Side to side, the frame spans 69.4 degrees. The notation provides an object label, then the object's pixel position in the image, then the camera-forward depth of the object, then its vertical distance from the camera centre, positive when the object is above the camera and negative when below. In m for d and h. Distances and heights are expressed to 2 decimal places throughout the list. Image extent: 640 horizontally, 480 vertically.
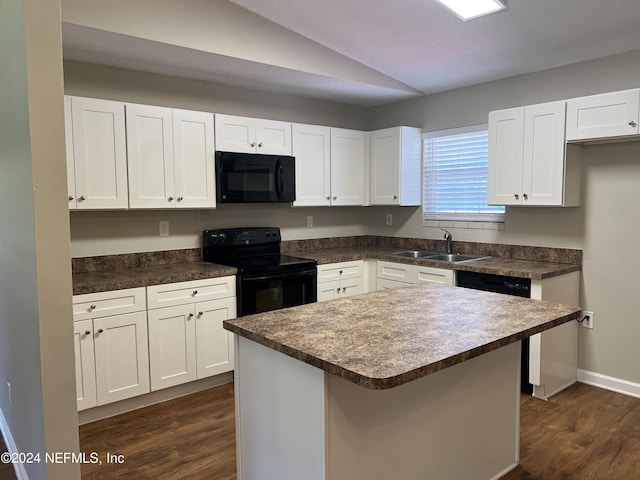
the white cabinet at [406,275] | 3.66 -0.57
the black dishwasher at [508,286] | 3.25 -0.58
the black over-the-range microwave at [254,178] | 3.60 +0.25
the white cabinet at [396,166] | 4.39 +0.40
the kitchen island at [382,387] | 1.54 -0.70
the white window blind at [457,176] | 4.12 +0.29
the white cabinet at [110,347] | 2.79 -0.87
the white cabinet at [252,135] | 3.60 +0.59
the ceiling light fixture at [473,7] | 2.60 +1.15
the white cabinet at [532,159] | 3.27 +0.35
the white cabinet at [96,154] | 2.93 +0.36
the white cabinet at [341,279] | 3.94 -0.64
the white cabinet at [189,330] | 3.10 -0.85
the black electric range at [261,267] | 3.45 -0.46
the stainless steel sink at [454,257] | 4.06 -0.45
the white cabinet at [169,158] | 3.19 +0.36
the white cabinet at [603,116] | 2.92 +0.59
